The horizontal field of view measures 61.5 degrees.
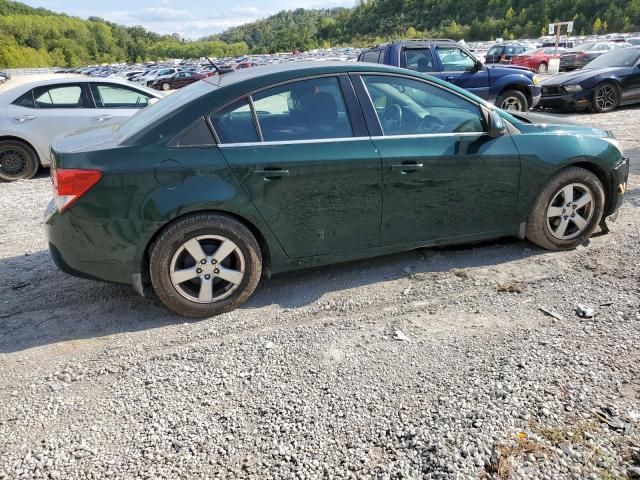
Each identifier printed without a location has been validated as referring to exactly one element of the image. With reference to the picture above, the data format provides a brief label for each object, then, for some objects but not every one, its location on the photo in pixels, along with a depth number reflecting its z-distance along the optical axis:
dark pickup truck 10.60
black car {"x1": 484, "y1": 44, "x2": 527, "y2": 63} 29.81
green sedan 3.47
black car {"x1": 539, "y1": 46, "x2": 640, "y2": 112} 12.24
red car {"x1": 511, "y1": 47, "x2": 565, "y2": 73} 28.19
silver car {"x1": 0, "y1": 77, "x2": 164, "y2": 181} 8.18
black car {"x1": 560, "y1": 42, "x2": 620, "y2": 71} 26.93
